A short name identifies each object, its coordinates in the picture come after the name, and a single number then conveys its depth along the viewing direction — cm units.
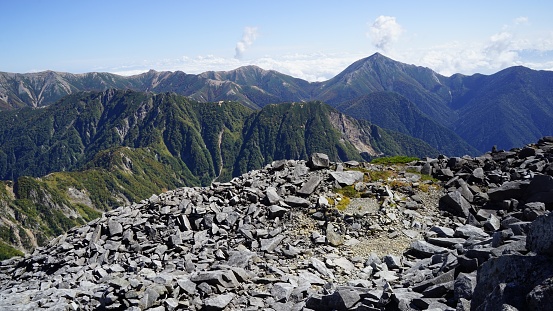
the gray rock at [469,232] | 1988
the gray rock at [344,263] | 1879
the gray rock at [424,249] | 1914
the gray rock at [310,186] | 2847
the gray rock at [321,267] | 1812
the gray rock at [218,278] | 1675
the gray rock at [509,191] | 2517
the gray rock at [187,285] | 1622
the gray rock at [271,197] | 2695
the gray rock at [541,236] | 881
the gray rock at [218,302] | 1516
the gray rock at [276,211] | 2534
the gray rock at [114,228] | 2585
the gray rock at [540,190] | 2311
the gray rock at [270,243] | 2127
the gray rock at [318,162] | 3372
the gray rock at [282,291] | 1545
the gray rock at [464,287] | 1068
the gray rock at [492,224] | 2074
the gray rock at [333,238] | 2181
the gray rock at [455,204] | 2503
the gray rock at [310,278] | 1712
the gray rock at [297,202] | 2645
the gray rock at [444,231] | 2114
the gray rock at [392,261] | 1811
